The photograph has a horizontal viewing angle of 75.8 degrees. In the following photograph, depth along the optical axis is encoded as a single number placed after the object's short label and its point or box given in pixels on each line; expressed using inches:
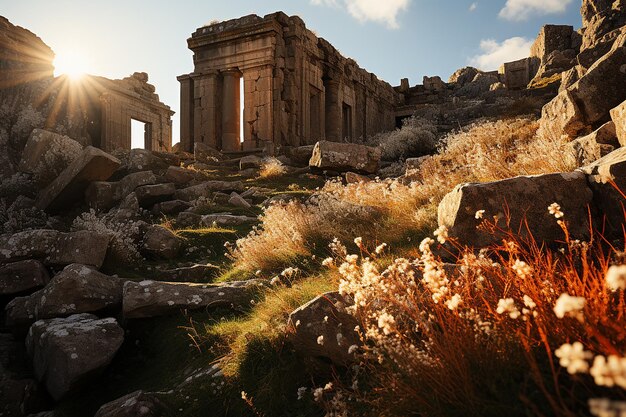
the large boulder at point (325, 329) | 107.9
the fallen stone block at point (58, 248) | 222.7
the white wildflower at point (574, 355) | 37.7
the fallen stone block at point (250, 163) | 605.3
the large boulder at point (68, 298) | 172.7
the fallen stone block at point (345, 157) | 461.7
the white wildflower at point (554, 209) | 77.1
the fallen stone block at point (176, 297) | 168.4
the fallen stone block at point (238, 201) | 386.3
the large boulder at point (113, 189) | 363.6
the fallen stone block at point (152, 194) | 367.6
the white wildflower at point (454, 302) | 66.4
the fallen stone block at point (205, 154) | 637.9
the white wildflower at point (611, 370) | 35.1
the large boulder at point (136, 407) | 111.0
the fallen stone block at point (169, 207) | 365.1
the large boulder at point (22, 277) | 200.8
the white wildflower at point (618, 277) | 41.5
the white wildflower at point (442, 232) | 84.0
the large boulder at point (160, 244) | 262.5
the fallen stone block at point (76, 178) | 350.0
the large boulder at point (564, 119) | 229.8
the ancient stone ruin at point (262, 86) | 737.6
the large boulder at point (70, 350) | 136.5
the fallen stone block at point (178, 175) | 448.5
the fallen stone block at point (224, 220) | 319.6
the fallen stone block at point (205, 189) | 410.3
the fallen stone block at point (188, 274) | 222.7
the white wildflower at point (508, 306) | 56.1
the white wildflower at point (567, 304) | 40.7
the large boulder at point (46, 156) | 378.9
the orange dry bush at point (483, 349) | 58.0
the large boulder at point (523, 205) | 133.4
